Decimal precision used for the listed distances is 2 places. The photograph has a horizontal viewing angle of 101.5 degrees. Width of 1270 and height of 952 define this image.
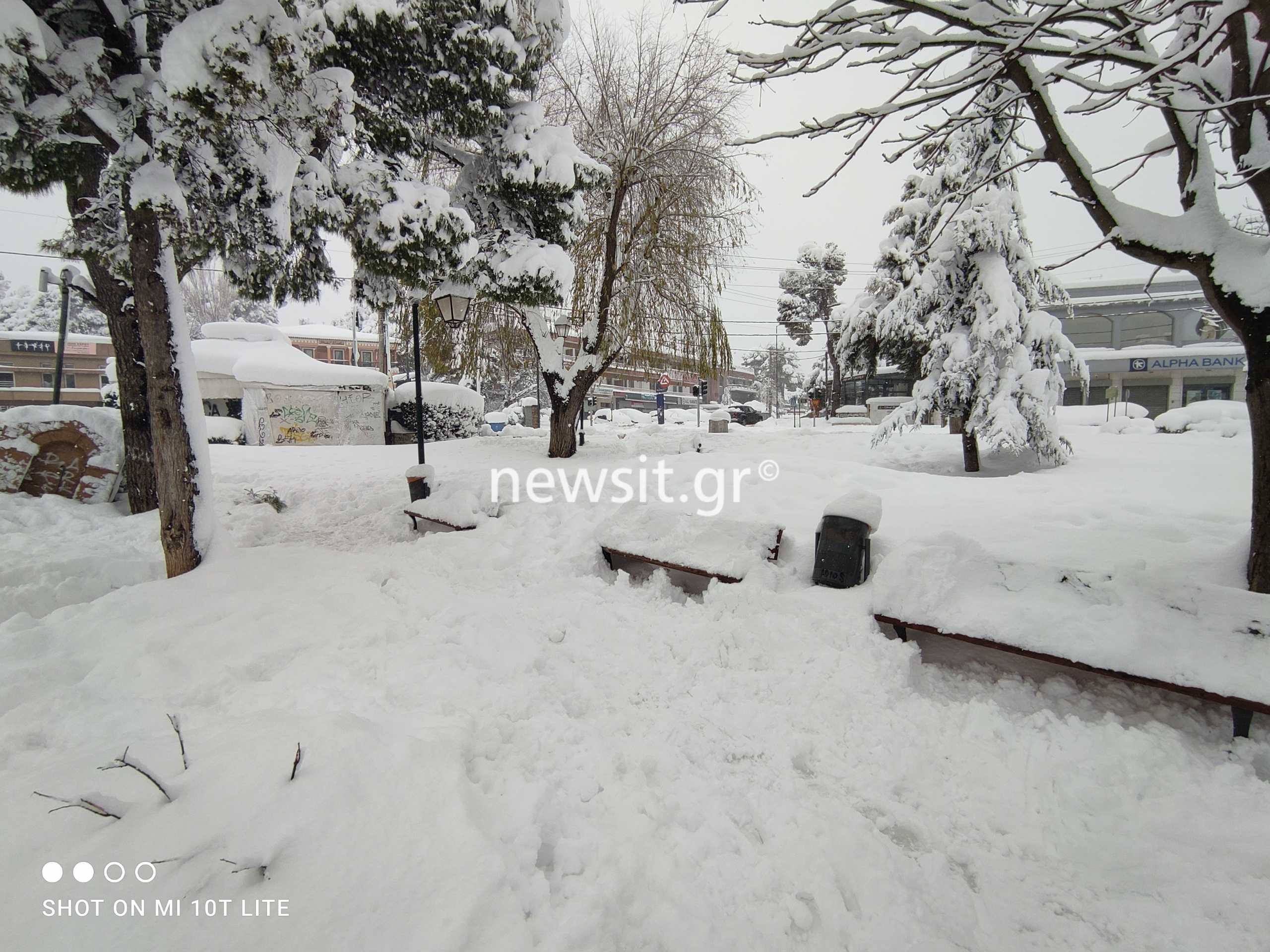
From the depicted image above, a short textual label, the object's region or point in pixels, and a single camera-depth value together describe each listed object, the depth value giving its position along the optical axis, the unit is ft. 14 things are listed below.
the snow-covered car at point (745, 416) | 107.34
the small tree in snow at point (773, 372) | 200.95
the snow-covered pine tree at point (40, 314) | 127.24
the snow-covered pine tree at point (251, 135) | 12.48
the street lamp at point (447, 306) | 24.14
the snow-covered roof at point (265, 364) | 52.31
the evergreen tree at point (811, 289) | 107.14
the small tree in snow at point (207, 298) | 106.11
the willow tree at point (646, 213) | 35.29
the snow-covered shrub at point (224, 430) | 52.44
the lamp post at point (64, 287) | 20.76
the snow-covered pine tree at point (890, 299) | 38.93
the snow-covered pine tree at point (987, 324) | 31.09
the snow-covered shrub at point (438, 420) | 57.98
